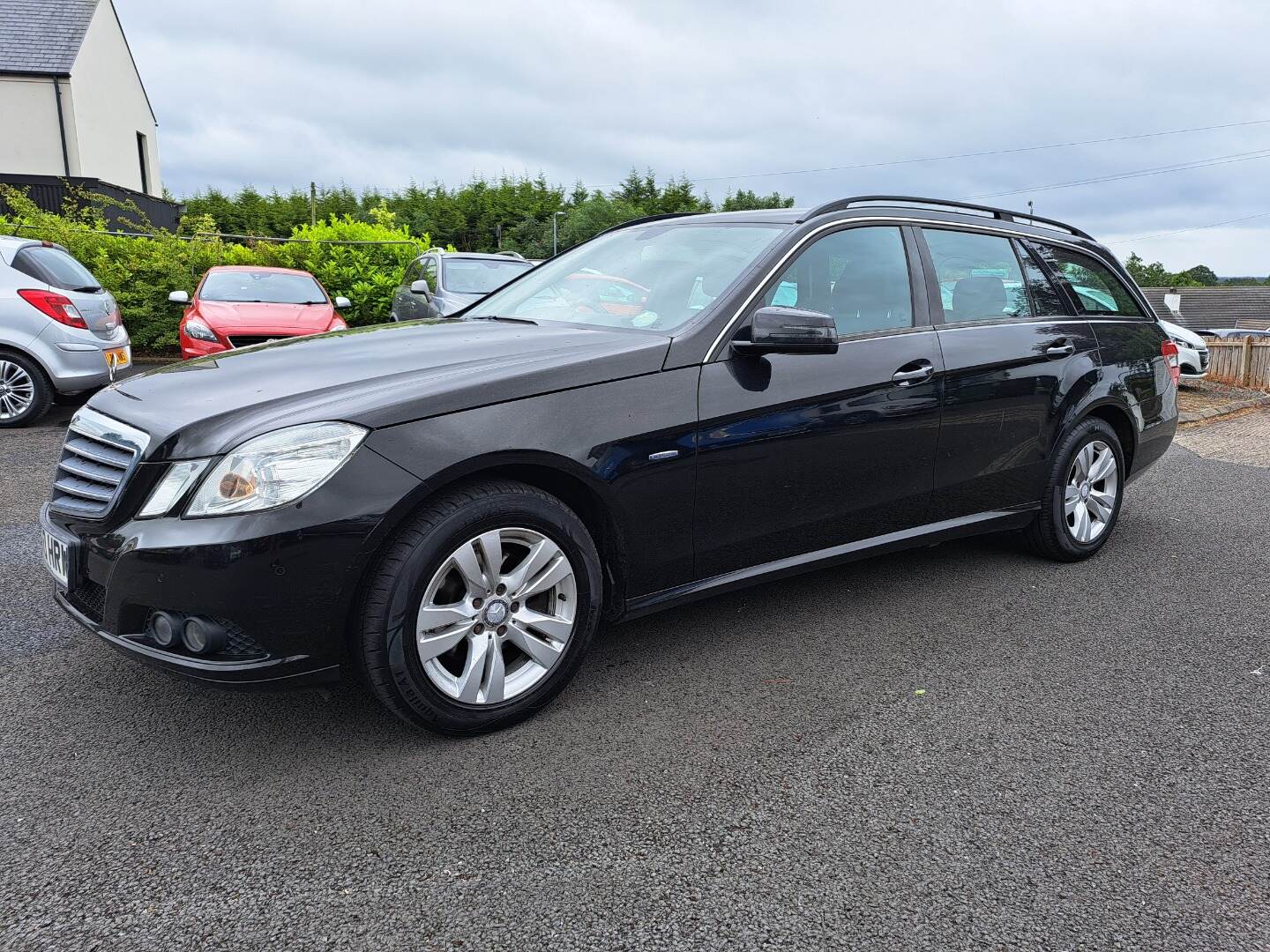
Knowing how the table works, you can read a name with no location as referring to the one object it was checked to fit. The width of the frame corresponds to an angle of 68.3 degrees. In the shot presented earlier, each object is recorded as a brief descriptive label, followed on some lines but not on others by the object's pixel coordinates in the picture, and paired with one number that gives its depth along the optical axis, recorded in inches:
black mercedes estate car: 99.3
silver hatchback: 307.6
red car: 370.6
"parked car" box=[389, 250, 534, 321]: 414.9
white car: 479.2
